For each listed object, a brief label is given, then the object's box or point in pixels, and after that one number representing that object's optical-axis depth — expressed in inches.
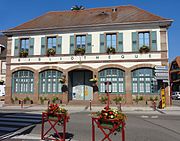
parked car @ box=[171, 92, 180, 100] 1509.4
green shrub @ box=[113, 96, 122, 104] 850.1
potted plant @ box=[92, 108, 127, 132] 209.2
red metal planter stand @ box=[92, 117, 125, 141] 207.8
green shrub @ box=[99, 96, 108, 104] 859.4
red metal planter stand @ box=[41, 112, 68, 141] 257.7
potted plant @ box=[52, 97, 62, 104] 893.8
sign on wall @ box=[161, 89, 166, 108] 764.4
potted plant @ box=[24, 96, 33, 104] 910.4
